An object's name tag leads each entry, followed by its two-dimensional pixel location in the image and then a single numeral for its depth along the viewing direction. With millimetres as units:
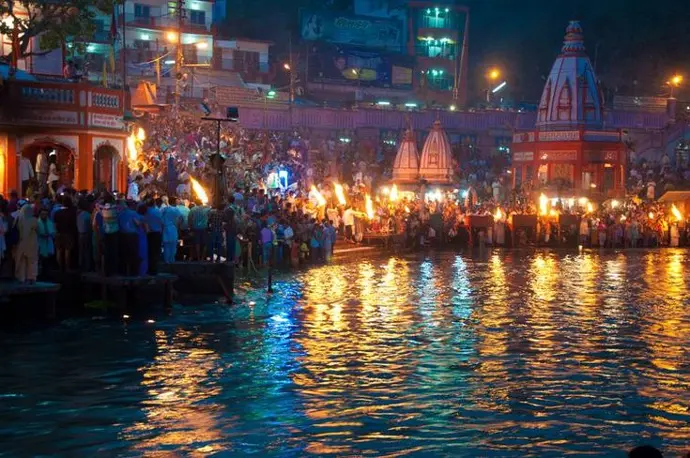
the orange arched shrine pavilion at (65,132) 30859
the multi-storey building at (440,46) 93812
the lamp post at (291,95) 65312
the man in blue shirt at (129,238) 21312
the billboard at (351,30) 88312
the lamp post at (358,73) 85931
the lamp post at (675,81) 81625
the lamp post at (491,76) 90506
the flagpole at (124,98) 33188
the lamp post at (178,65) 42188
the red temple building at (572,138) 64000
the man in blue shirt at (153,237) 22125
